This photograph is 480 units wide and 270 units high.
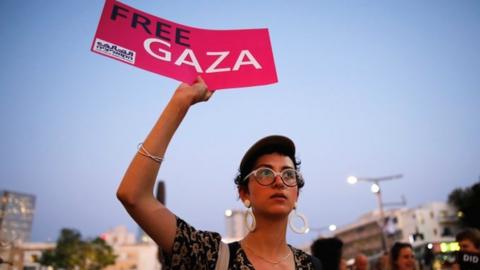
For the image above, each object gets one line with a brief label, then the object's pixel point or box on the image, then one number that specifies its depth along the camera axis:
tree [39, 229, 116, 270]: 66.50
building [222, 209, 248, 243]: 116.01
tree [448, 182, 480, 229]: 46.69
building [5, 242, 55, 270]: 98.97
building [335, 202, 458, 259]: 65.44
